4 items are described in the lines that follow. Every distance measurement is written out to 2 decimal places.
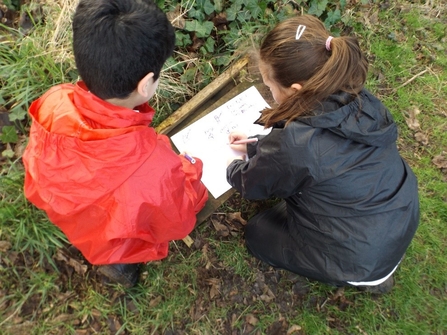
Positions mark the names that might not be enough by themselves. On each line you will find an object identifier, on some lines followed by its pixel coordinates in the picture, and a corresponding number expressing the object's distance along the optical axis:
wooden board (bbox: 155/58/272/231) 2.50
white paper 2.51
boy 1.38
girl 1.65
